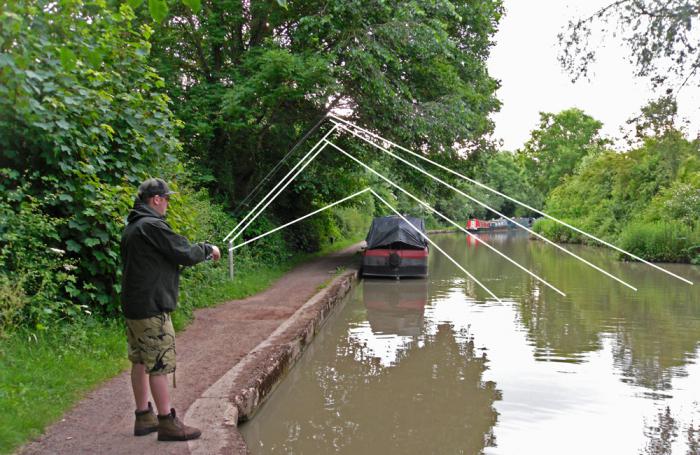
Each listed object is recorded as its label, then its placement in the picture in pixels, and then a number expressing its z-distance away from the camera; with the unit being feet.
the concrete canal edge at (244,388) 15.12
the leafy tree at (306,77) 49.34
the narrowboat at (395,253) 60.59
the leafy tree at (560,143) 210.38
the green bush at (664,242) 76.89
